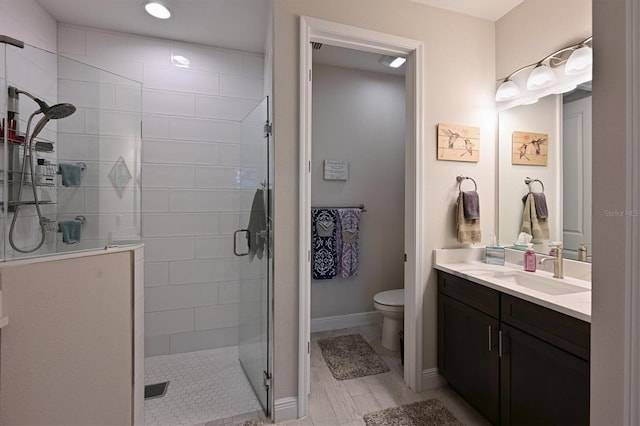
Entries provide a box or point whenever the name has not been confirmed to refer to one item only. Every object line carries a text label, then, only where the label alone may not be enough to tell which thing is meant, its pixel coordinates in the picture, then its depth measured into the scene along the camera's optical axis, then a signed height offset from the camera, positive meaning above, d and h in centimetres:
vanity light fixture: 155 +85
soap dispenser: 176 -31
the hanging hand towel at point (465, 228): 198 -11
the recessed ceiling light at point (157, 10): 187 +139
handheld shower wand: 124 +35
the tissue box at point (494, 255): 197 -31
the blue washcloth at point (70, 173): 140 +19
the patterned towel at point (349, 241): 283 -30
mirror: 161 +28
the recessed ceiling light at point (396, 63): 272 +148
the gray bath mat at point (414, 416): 163 -122
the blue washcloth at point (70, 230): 137 -9
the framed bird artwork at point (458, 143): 197 +50
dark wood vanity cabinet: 117 -73
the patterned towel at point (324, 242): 277 -30
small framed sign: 286 +44
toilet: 240 -91
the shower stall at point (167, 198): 132 +8
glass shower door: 175 -26
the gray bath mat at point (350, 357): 215 -123
